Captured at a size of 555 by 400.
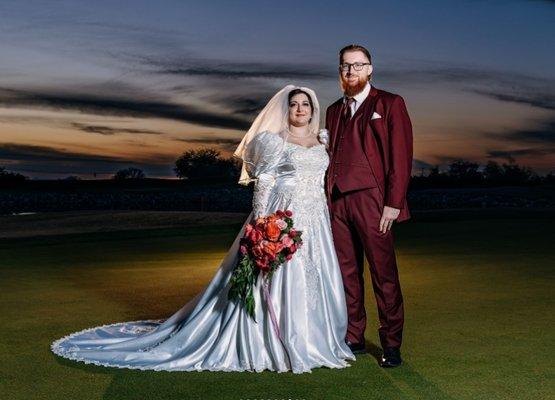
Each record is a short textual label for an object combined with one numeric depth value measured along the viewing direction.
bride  5.46
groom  5.52
